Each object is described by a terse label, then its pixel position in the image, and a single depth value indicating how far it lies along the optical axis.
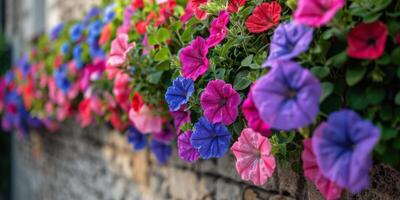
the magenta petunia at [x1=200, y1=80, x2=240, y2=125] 1.40
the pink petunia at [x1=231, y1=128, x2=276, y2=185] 1.38
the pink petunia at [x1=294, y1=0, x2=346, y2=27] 1.06
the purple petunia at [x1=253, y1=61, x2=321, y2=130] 1.05
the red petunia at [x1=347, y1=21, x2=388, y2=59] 1.08
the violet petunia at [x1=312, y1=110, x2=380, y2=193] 1.01
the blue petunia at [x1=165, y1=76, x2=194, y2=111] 1.53
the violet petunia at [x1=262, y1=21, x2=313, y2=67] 1.11
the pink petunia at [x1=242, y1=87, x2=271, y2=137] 1.18
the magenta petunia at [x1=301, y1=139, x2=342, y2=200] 1.15
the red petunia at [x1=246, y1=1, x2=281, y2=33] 1.33
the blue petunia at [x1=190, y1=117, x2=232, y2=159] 1.47
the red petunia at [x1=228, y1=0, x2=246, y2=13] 1.50
